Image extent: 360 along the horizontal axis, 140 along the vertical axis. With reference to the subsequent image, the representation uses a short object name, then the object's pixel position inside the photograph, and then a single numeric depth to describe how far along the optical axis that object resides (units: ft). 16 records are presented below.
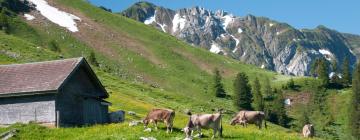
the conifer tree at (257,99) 484.33
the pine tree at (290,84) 600.11
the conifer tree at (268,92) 552.00
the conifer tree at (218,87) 528.58
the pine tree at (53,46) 472.65
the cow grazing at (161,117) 131.13
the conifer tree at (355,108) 419.87
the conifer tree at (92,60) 465.47
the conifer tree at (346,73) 602.81
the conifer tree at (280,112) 478.59
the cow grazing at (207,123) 124.67
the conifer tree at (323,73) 589.32
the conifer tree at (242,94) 488.19
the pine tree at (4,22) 496.35
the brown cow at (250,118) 164.55
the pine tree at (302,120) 437.58
